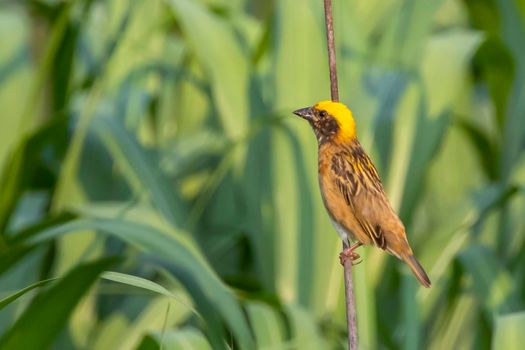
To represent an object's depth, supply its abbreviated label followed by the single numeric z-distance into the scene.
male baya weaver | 5.58
